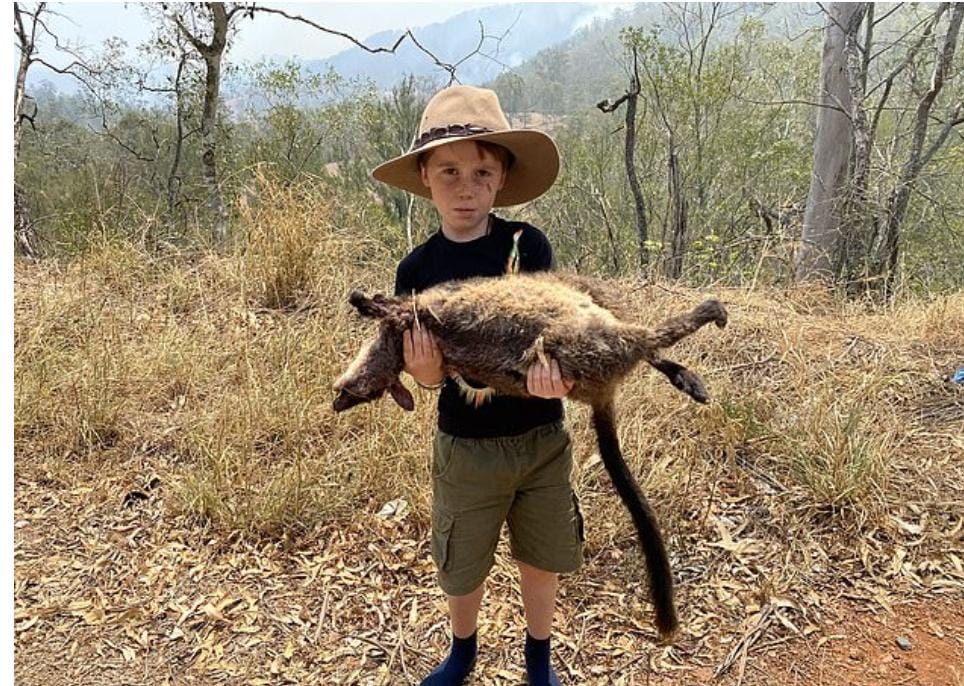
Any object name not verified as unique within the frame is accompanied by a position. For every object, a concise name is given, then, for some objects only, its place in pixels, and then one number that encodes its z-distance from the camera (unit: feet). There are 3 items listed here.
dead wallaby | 4.72
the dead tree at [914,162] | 18.22
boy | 5.80
